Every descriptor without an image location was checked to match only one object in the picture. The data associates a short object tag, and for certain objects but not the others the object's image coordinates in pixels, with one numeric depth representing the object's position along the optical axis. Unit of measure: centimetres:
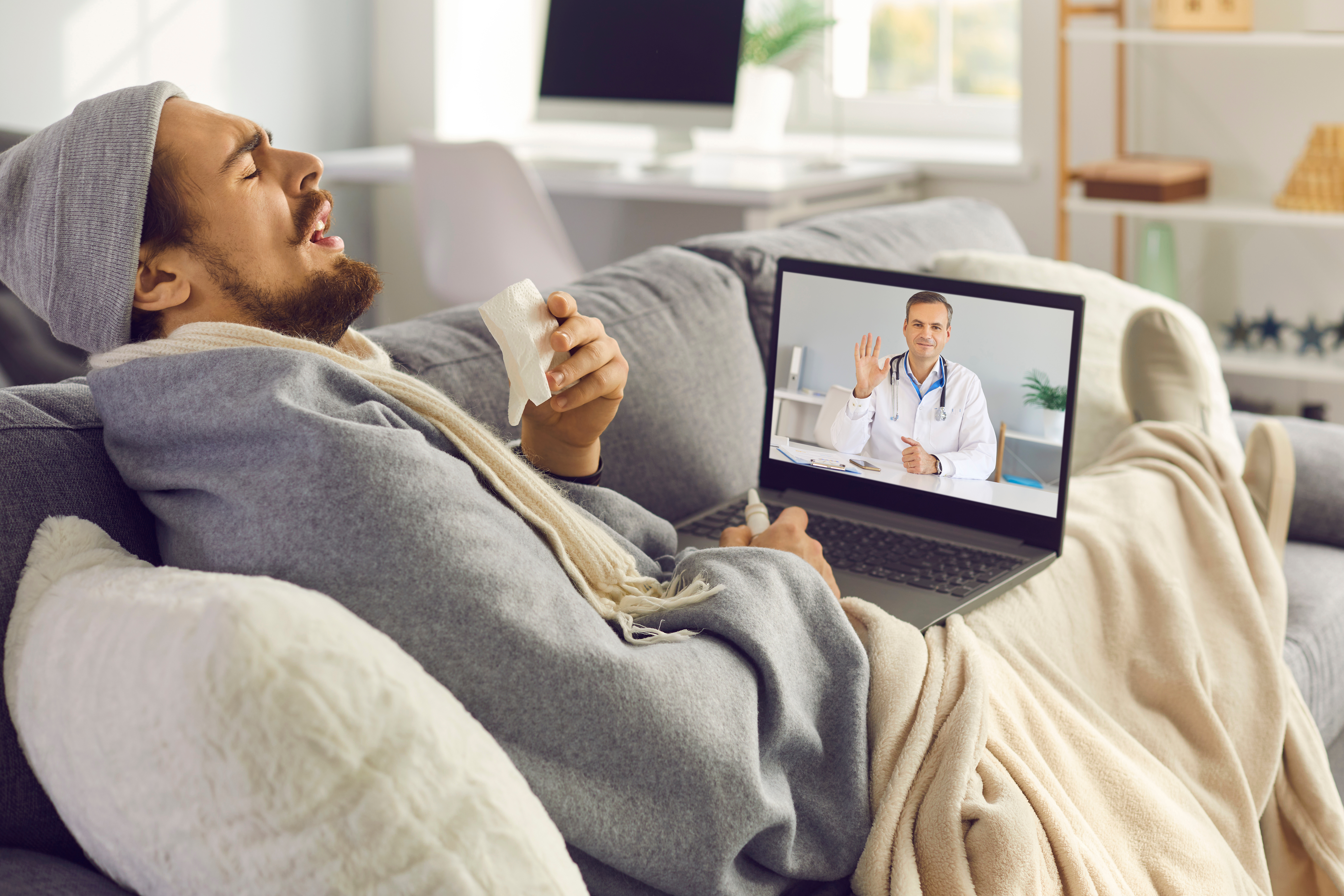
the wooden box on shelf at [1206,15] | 272
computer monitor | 321
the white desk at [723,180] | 281
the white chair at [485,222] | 280
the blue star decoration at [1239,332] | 297
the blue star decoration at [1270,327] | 294
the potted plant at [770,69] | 340
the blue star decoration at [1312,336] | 287
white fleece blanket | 93
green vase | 290
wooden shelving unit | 263
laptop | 121
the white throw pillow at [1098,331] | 179
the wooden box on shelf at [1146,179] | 281
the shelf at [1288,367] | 275
